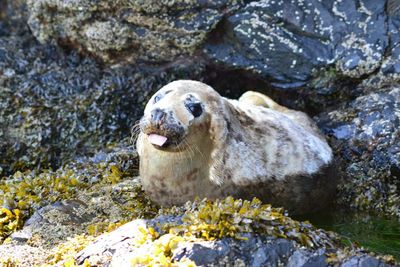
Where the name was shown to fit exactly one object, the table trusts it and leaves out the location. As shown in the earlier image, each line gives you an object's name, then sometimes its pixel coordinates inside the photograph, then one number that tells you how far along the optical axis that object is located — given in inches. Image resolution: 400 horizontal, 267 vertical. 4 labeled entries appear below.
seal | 451.6
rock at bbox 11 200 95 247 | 430.9
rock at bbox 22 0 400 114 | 569.3
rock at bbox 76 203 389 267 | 346.6
